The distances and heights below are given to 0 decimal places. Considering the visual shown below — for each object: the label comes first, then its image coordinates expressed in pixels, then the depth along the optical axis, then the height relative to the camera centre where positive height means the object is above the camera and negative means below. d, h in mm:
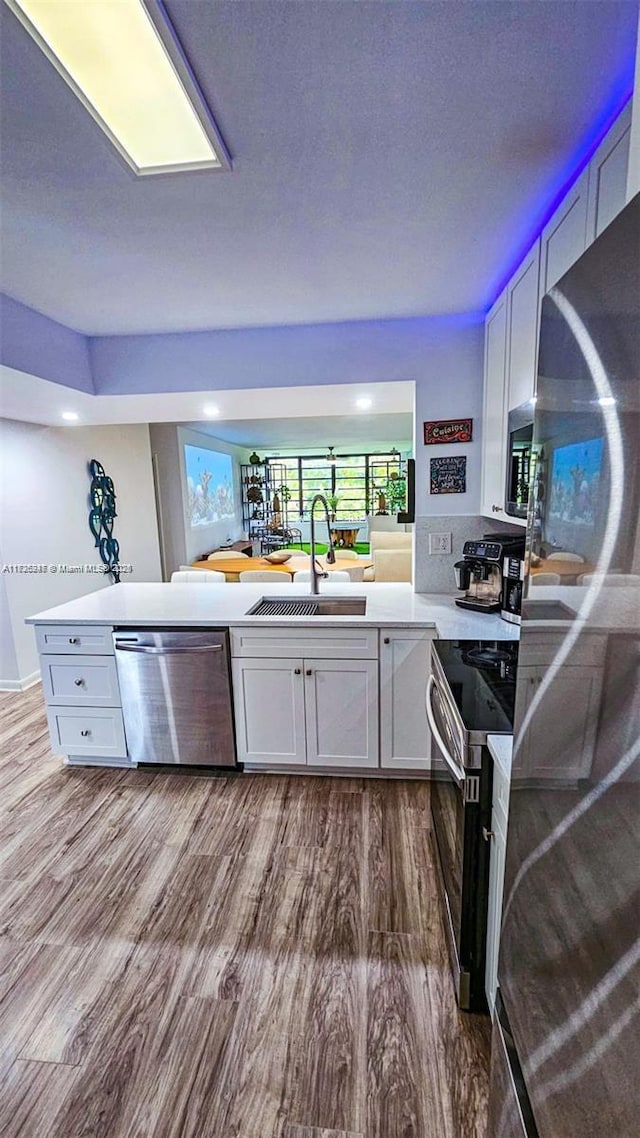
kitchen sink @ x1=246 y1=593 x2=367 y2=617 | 2746 -712
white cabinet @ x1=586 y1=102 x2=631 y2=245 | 1122 +713
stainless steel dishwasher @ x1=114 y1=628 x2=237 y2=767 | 2537 -1101
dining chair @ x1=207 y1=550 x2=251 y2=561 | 6700 -998
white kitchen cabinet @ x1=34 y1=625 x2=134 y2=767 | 2645 -1116
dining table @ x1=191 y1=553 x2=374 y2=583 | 5386 -999
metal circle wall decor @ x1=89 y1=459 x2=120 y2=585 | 4902 -294
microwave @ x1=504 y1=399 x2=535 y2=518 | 1805 +59
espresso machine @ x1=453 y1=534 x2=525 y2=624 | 2309 -492
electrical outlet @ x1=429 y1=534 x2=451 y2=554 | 2842 -378
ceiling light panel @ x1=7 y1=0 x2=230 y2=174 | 907 +869
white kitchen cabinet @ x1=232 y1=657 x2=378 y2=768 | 2479 -1170
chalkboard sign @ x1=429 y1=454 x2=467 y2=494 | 2762 +10
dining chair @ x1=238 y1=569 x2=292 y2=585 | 3641 -699
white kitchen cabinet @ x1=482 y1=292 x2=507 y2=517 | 2240 +301
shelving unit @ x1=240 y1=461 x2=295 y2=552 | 9578 -528
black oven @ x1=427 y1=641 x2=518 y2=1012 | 1336 -900
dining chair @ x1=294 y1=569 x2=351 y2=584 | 3531 -678
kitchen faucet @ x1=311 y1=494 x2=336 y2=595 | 2870 -549
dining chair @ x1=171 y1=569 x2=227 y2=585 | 3797 -711
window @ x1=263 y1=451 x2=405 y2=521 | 11891 +35
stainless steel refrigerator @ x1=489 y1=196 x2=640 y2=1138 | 493 -304
